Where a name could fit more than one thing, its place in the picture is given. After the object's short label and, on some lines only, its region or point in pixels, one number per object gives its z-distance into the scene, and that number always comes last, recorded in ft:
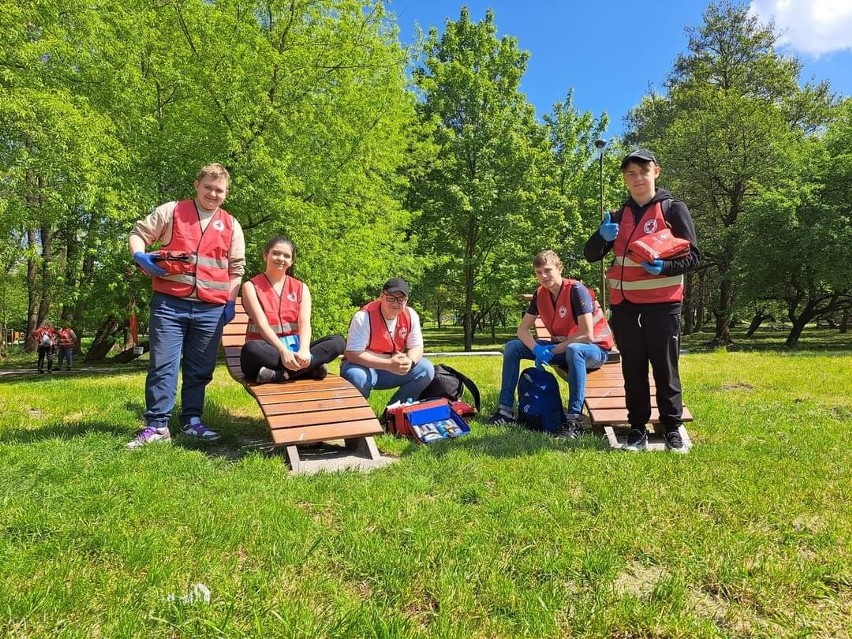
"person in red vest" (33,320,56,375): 45.37
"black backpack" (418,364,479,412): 17.46
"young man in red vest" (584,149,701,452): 12.90
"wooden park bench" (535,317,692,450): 14.26
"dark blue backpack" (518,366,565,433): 16.10
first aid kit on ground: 14.73
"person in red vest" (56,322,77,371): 47.62
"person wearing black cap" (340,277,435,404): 16.03
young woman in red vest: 14.56
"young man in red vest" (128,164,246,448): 13.47
